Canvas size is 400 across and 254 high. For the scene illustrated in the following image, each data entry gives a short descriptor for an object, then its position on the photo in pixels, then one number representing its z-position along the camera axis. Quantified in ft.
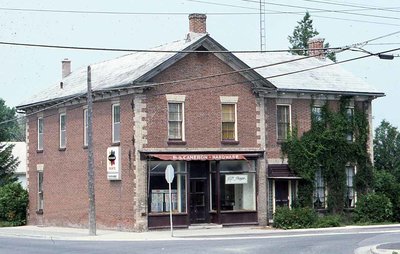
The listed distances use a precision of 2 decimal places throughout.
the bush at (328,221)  131.44
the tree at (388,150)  177.27
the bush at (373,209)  139.33
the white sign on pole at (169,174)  114.93
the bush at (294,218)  130.11
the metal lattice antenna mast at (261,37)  176.86
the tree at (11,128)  226.48
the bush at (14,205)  161.38
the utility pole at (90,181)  118.11
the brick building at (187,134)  126.00
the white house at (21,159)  239.50
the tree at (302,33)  270.26
